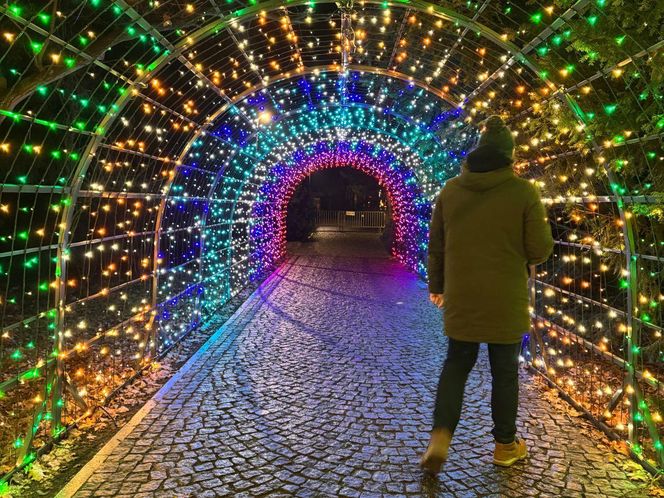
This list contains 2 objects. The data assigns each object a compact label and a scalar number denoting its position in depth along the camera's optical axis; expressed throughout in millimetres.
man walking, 3480
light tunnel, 3949
